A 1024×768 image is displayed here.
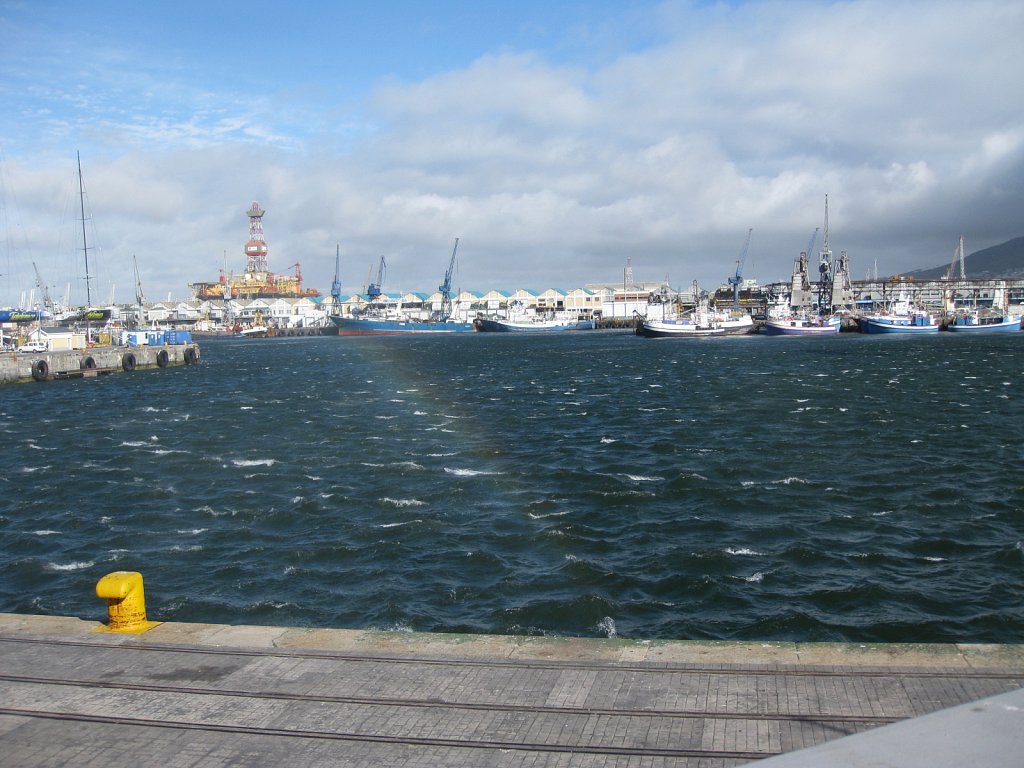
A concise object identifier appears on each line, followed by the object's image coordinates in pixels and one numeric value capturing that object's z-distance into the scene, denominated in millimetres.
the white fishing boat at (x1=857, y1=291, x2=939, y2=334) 147375
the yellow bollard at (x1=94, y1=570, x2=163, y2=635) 10555
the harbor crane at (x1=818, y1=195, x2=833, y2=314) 196500
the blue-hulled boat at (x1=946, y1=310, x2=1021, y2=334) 148375
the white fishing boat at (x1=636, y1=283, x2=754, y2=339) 147875
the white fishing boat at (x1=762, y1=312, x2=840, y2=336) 151375
